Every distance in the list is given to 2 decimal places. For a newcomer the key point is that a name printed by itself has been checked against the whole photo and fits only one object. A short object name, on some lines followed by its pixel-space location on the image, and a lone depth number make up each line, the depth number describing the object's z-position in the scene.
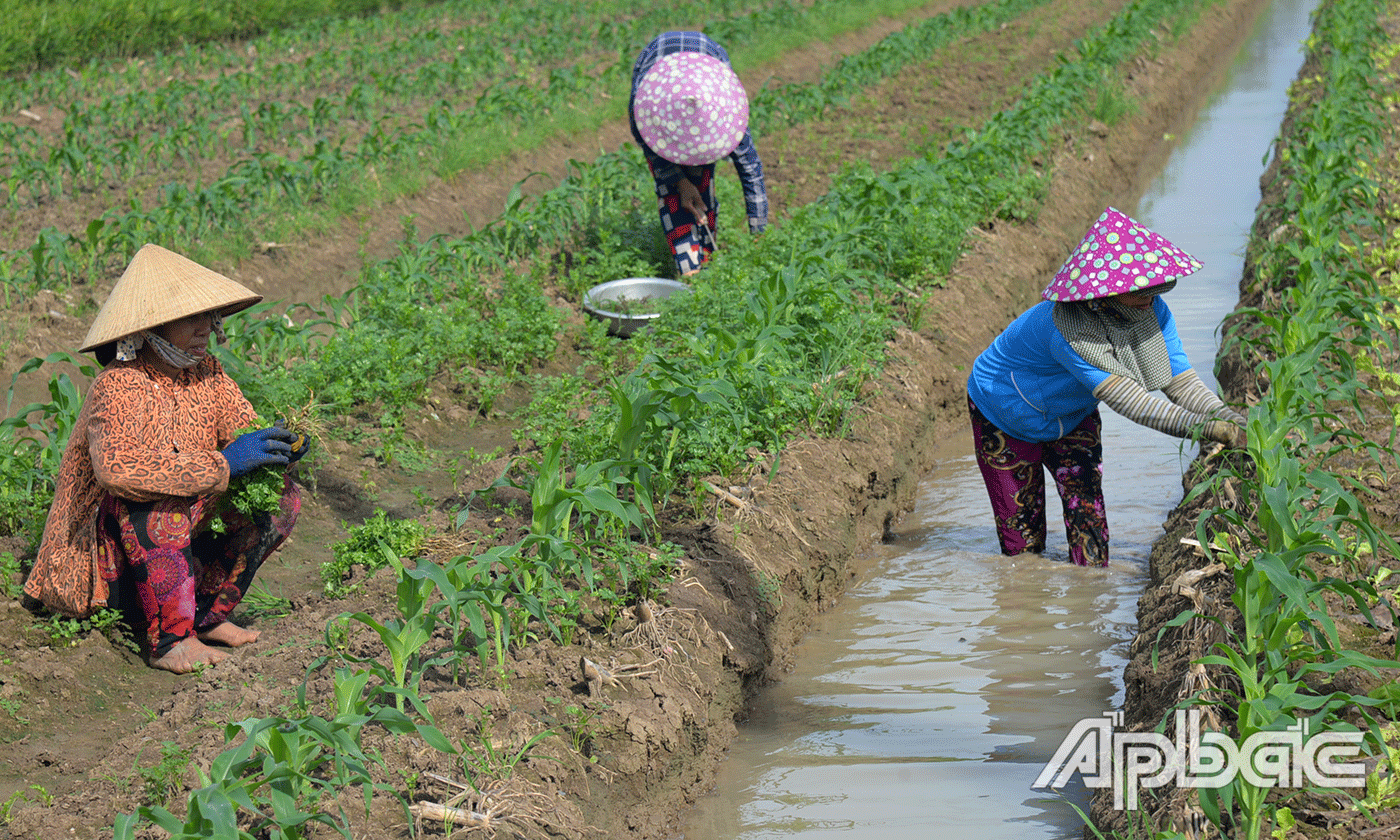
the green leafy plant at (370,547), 8.43
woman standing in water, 7.90
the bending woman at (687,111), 12.59
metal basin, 13.30
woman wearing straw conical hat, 7.39
